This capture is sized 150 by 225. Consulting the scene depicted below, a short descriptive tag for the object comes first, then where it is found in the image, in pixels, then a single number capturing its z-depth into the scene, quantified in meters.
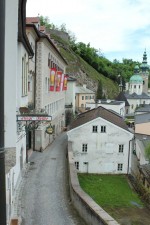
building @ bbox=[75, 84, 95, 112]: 71.88
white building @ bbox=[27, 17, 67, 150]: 27.42
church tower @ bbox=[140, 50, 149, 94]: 124.06
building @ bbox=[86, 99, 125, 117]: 53.97
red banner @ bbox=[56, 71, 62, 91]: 31.21
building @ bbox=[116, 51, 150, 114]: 96.04
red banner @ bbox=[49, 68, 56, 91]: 29.17
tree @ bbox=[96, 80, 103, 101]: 84.62
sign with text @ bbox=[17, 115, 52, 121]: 11.82
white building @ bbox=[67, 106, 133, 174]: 30.55
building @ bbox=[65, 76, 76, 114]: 59.36
